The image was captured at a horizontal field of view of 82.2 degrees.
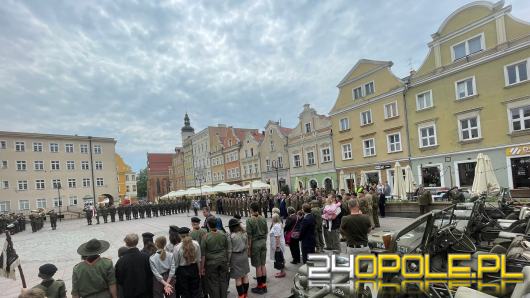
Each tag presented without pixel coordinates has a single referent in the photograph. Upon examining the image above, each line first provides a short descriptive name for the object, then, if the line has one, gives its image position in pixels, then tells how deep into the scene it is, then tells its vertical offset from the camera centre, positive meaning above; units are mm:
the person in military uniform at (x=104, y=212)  27777 -3221
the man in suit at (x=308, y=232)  8023 -1877
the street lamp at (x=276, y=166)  40312 -310
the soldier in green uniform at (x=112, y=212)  28297 -3302
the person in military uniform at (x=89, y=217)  27562 -3480
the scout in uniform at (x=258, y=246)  6859 -1866
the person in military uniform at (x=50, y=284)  4266 -1456
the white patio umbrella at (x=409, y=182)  17125 -1653
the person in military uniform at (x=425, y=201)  13922 -2261
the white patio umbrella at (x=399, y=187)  17312 -1905
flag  6004 -1521
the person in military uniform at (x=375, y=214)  13227 -2539
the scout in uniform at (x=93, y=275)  4395 -1415
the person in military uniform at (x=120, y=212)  28500 -3356
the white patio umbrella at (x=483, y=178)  13531 -1401
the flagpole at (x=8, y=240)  5850 -1058
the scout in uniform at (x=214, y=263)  5848 -1821
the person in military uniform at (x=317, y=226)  8973 -1976
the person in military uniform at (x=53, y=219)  27069 -3340
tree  104312 -3718
